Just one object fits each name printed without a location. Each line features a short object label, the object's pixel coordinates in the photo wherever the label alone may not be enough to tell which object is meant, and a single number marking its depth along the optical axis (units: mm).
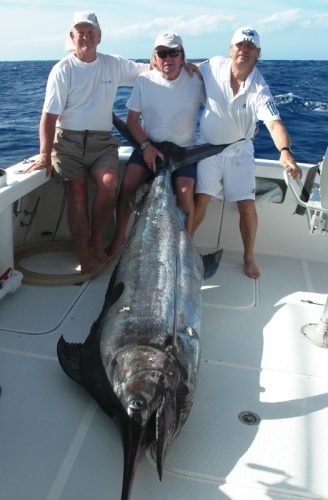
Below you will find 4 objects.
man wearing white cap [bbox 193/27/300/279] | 3096
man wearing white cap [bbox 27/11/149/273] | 3111
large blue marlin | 1722
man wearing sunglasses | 3254
